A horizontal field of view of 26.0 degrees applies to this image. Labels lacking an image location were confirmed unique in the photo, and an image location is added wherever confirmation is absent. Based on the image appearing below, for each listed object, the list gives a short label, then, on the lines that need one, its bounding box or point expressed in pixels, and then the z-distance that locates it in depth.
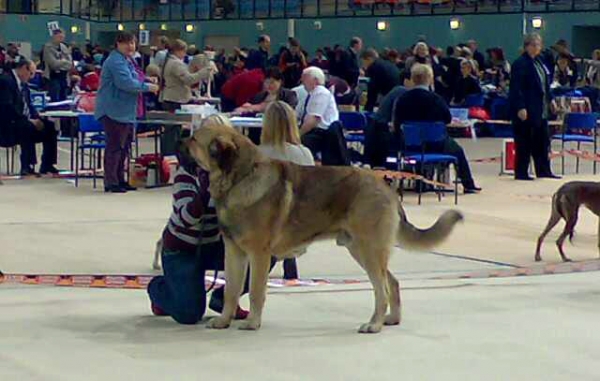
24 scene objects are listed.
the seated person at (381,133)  14.69
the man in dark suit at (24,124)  15.67
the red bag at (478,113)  22.22
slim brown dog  10.30
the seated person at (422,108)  14.05
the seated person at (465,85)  23.75
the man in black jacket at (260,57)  25.98
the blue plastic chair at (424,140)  13.80
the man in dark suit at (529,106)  15.98
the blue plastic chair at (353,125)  16.42
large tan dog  6.70
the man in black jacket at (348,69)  25.02
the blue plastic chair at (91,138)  14.94
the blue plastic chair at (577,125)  17.42
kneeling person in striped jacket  7.04
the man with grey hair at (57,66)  24.45
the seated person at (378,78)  19.17
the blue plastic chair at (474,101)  23.25
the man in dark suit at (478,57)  27.38
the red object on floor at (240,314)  7.16
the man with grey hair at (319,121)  13.07
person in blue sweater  13.88
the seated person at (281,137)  7.79
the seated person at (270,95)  13.13
